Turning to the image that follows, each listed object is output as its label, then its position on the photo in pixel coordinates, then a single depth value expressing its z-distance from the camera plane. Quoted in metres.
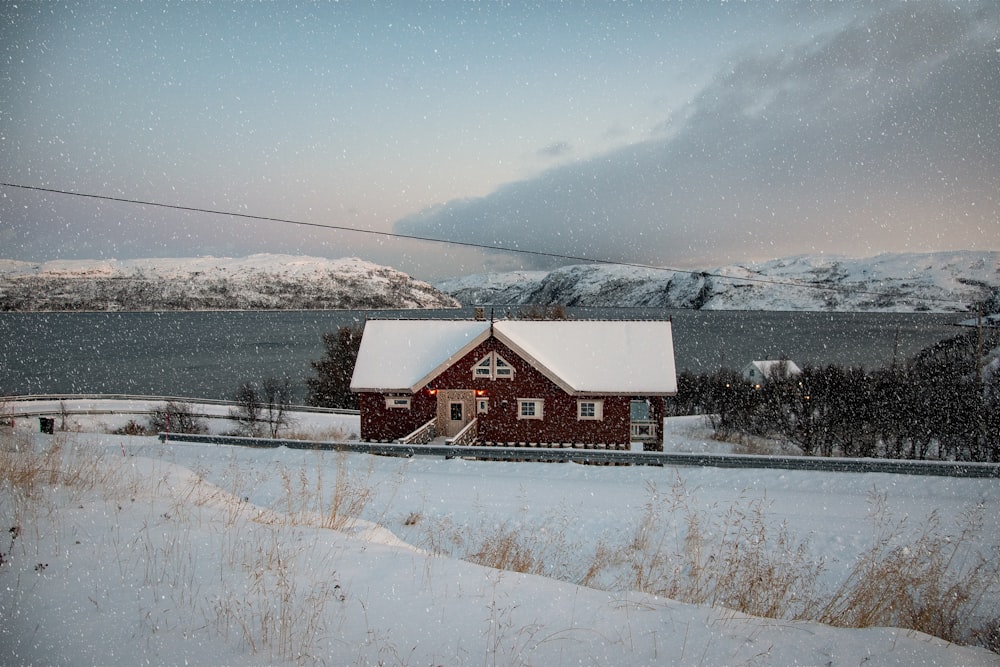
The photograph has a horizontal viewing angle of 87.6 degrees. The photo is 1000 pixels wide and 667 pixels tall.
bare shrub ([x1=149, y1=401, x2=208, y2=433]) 36.03
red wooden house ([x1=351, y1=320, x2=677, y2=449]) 23.73
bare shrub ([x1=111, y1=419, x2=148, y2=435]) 29.97
